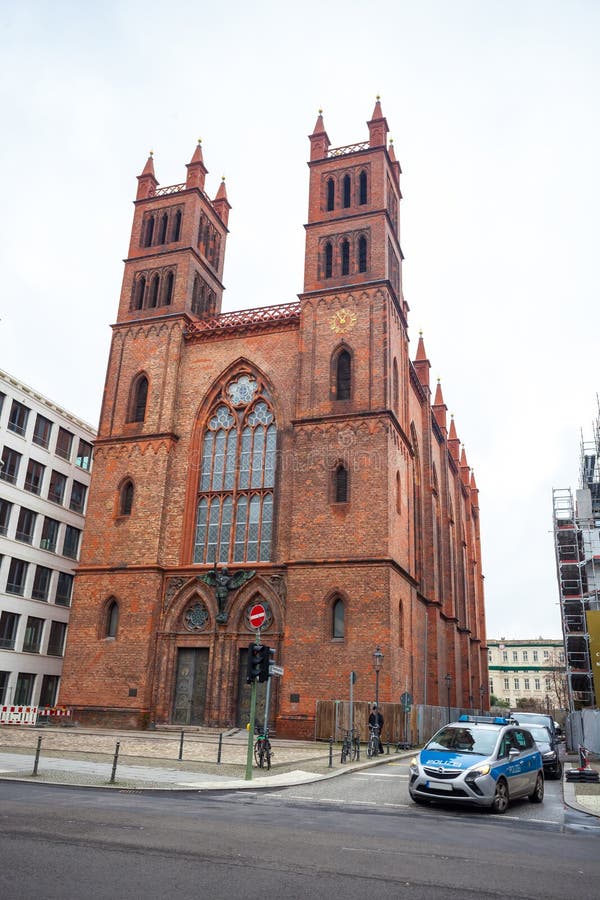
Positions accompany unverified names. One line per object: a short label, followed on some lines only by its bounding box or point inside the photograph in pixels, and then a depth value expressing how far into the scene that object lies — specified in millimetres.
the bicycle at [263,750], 18266
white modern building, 40938
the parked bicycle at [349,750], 21344
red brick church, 30188
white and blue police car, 13320
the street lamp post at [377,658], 26484
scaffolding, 45062
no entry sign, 17406
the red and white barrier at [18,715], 32875
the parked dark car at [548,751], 19703
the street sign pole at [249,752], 15805
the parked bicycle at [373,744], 24233
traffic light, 16844
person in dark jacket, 25109
